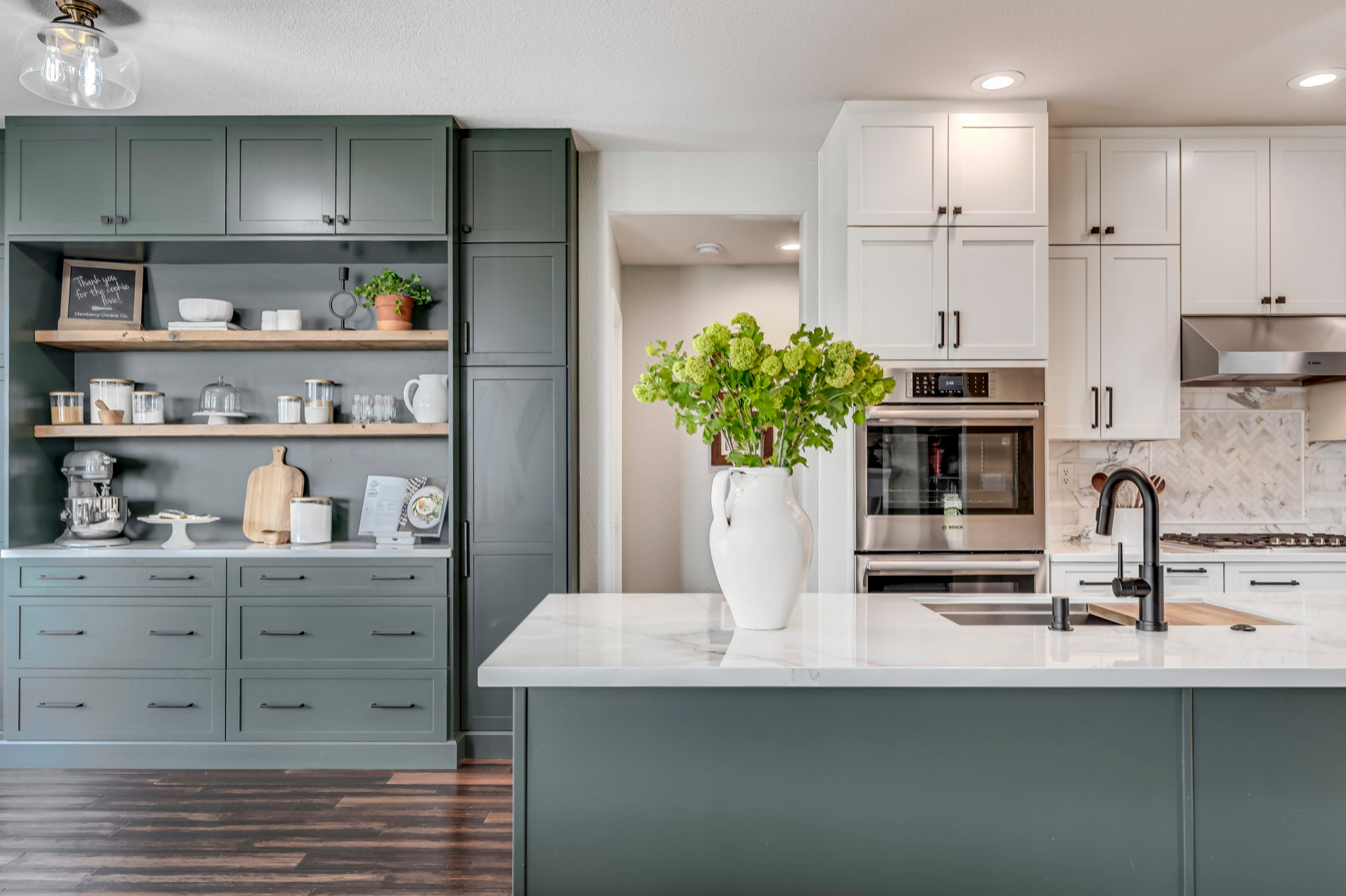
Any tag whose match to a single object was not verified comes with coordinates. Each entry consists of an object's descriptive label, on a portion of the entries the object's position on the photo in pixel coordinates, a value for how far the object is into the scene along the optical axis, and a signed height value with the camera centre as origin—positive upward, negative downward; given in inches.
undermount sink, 72.6 -14.3
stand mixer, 135.6 -8.8
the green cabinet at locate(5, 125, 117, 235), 131.5 +43.5
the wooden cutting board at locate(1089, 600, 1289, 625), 69.8 -14.0
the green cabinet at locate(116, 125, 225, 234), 131.9 +43.8
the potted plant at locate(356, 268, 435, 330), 136.6 +26.1
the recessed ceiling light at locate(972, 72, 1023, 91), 117.6 +54.1
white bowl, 136.8 +23.9
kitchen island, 55.0 -22.1
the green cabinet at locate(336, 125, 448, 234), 132.3 +44.0
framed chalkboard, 139.9 +27.1
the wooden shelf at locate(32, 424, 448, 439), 134.6 +3.6
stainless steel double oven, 125.6 -4.1
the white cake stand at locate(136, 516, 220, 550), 136.1 -13.6
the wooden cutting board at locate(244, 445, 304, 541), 142.2 -7.5
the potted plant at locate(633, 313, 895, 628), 62.2 +3.0
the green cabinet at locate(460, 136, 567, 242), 136.2 +43.9
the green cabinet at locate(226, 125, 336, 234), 132.1 +43.9
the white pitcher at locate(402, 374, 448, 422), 137.6 +9.1
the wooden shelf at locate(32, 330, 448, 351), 133.3 +18.6
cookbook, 141.9 -9.2
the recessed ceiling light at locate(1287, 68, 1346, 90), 117.0 +54.3
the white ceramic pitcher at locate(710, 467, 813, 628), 62.6 -7.0
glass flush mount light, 88.7 +42.6
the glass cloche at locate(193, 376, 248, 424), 138.3 +8.2
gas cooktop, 132.6 -14.1
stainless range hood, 127.8 +16.8
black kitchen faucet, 61.8 -8.9
